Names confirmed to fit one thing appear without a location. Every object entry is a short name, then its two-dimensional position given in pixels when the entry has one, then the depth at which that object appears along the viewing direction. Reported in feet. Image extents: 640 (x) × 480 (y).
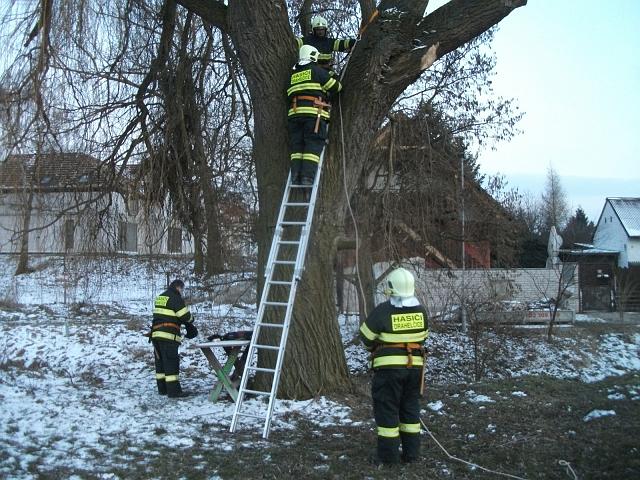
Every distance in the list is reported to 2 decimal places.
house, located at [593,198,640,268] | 126.72
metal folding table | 21.58
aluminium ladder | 18.48
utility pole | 44.52
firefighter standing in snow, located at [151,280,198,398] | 24.82
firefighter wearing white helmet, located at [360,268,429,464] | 15.53
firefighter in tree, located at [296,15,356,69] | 23.09
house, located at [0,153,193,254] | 27.73
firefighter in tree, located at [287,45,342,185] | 20.76
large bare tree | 21.42
